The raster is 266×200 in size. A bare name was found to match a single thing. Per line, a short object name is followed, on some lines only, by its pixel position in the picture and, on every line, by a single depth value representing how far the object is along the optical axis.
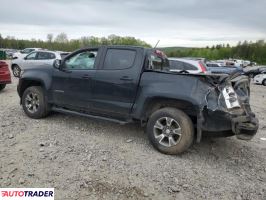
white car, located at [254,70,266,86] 15.27
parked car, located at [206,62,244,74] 16.56
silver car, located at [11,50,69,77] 9.84
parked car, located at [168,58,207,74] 7.70
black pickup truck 3.07
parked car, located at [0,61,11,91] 6.79
